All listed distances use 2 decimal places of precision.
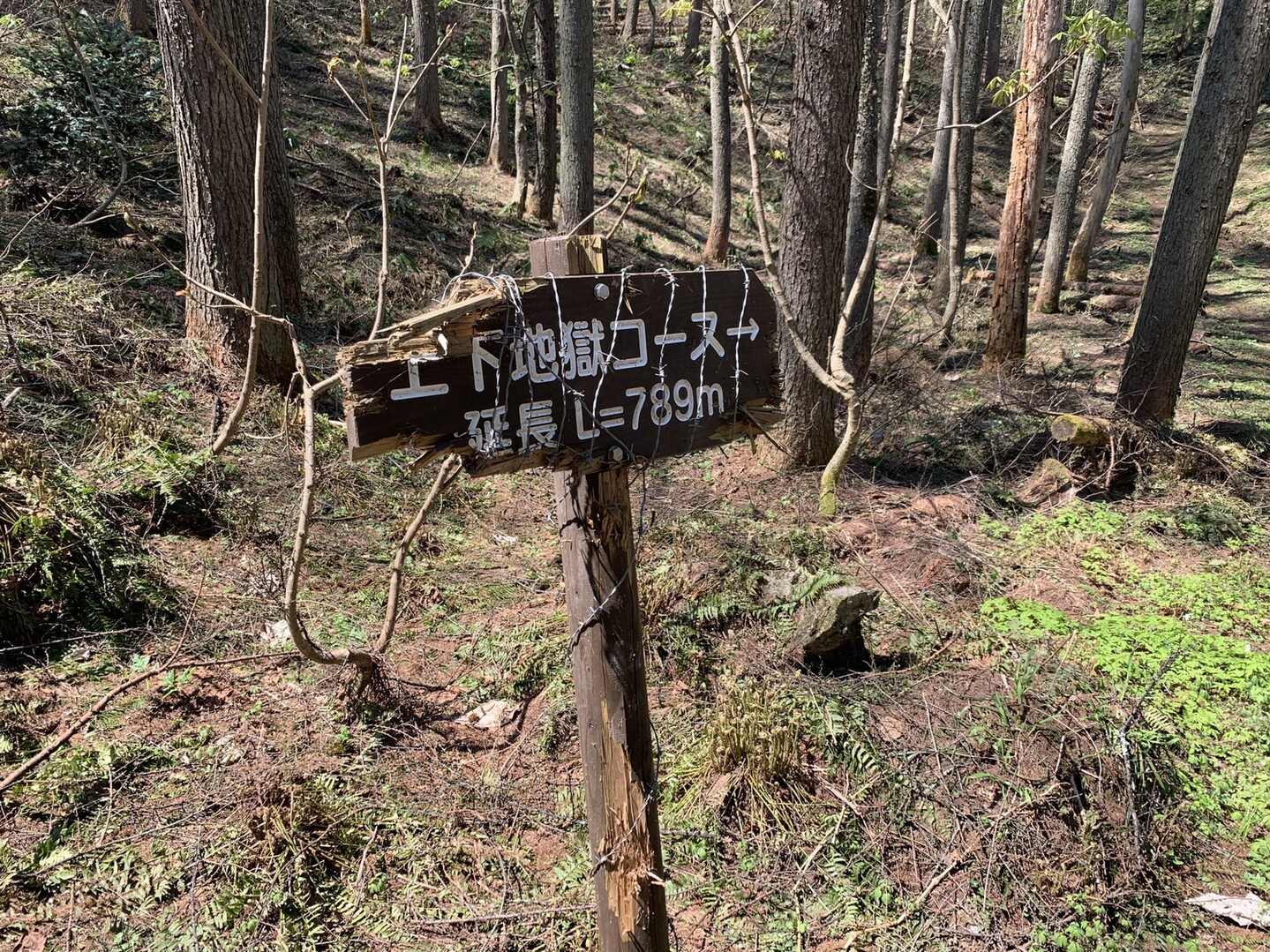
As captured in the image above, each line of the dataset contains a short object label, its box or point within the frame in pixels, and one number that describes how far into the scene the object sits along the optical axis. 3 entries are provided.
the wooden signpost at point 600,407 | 1.83
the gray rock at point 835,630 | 4.22
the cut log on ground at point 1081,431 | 6.43
